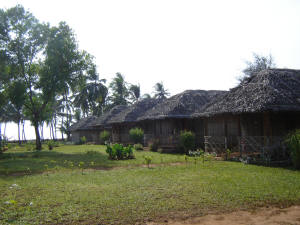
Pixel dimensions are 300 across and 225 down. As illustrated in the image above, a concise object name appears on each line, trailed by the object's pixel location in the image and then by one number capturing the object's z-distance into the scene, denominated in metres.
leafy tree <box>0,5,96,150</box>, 27.89
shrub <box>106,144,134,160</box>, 17.05
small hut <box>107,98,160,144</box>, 30.24
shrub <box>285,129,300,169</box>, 10.80
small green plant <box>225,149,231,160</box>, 14.47
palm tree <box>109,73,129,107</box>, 48.62
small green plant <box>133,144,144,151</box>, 24.60
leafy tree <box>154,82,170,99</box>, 49.44
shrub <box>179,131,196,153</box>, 18.39
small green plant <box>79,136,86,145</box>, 44.06
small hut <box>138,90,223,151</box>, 21.72
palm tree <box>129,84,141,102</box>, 48.81
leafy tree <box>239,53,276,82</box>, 38.03
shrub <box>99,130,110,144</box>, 36.88
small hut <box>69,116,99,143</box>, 43.88
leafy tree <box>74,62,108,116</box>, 47.44
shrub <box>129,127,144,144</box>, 26.72
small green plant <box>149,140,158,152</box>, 22.98
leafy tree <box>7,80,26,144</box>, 28.06
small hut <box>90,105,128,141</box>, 35.68
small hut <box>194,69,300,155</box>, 13.07
